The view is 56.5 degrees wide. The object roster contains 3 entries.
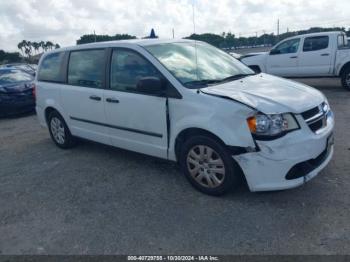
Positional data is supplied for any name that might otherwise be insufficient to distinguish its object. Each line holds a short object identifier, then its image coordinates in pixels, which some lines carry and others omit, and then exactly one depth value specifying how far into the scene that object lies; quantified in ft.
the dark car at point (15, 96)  30.48
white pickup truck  30.76
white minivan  10.23
